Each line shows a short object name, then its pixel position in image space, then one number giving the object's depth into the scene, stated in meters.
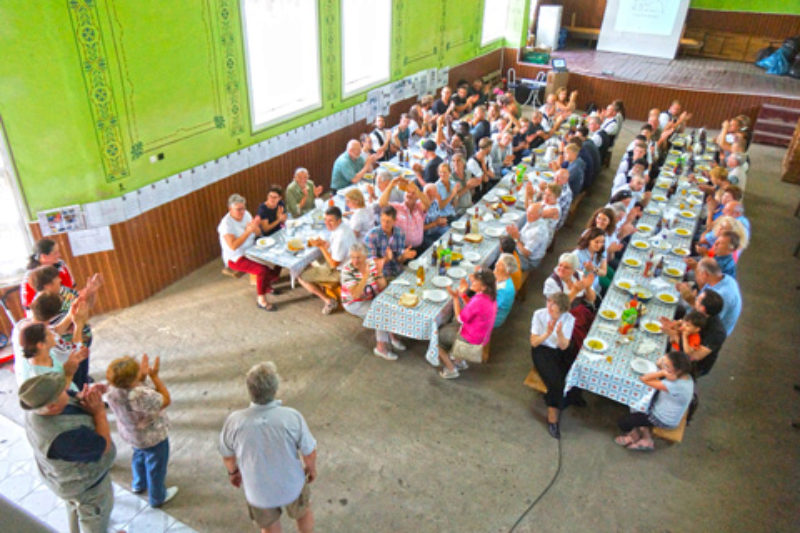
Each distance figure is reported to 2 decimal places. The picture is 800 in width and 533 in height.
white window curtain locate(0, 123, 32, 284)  5.92
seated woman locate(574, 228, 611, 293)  6.41
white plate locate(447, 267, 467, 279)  6.42
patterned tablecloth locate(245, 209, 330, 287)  6.89
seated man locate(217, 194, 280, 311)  6.88
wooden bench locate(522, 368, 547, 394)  5.71
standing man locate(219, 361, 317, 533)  3.32
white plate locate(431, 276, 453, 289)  6.20
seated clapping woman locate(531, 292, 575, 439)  5.38
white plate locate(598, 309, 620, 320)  5.80
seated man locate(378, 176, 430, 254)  7.21
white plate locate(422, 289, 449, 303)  5.99
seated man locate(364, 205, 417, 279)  6.60
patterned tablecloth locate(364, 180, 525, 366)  5.82
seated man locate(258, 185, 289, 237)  7.28
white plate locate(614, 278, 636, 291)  6.32
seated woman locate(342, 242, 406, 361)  6.15
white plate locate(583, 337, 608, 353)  5.36
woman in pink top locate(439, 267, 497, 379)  5.48
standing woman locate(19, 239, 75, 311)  5.04
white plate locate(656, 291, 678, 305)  6.11
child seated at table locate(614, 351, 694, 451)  4.77
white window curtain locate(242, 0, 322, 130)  8.44
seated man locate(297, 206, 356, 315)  6.68
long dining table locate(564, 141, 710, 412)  5.16
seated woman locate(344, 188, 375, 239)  7.14
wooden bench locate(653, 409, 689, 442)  5.14
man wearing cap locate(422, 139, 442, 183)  8.73
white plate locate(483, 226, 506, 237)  7.38
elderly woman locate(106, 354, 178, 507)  3.74
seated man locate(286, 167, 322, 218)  8.04
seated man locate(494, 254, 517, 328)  5.85
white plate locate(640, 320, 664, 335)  5.63
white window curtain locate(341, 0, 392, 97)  10.51
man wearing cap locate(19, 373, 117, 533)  3.24
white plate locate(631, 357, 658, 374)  5.11
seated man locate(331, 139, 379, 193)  8.84
